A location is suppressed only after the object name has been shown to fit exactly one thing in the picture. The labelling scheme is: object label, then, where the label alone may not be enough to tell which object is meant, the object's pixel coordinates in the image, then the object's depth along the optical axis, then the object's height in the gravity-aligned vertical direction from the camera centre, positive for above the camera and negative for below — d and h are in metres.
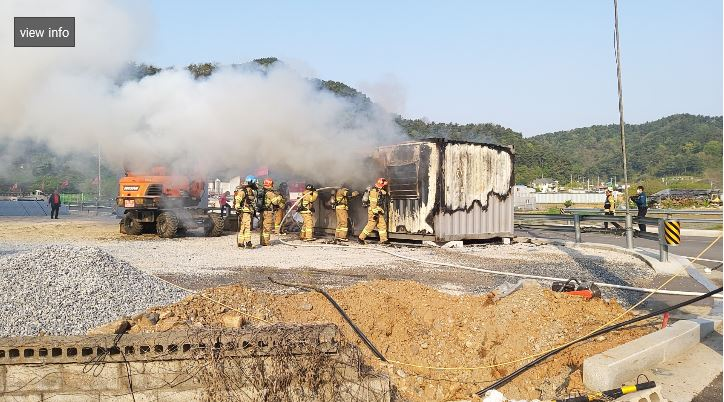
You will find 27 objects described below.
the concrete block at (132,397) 4.57 -1.61
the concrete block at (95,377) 4.57 -1.45
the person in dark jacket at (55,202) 29.00 -0.02
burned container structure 14.45 +0.20
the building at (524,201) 45.88 -0.46
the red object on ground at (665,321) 6.05 -1.38
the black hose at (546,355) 5.23 -1.59
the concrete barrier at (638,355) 4.71 -1.47
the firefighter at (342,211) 15.83 -0.38
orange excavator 17.22 -0.14
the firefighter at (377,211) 14.85 -0.36
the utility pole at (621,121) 12.46 +1.72
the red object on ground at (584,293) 7.21 -1.28
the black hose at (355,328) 5.69 -1.42
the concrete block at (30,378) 4.52 -1.43
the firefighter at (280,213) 18.65 -0.48
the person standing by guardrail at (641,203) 18.36 -0.29
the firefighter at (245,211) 14.38 -0.30
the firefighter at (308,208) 16.02 -0.28
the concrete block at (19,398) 4.51 -1.59
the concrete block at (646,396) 4.31 -1.58
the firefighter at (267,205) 15.23 -0.17
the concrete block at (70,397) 4.54 -1.60
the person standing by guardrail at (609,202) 21.09 -0.31
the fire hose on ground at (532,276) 8.41 -1.41
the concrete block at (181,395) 4.59 -1.62
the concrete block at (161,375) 4.59 -1.45
